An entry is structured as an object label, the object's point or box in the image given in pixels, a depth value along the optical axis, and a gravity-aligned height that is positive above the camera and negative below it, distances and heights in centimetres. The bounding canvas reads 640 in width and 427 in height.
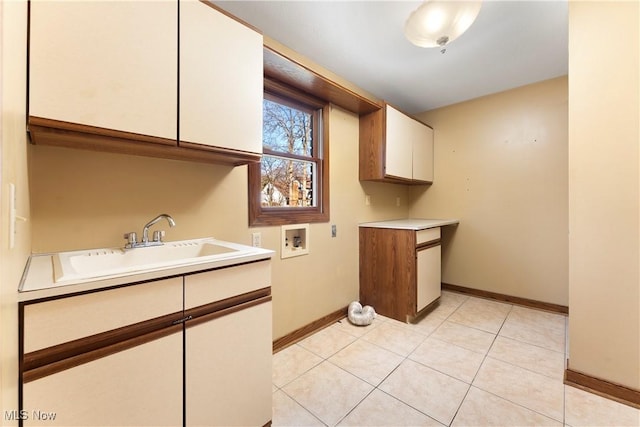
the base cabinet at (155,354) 72 -47
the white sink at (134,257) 83 -18
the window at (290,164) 193 +44
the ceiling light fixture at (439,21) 129 +104
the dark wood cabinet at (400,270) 232 -52
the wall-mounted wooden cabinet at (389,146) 249 +72
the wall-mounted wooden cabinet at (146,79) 87 +55
